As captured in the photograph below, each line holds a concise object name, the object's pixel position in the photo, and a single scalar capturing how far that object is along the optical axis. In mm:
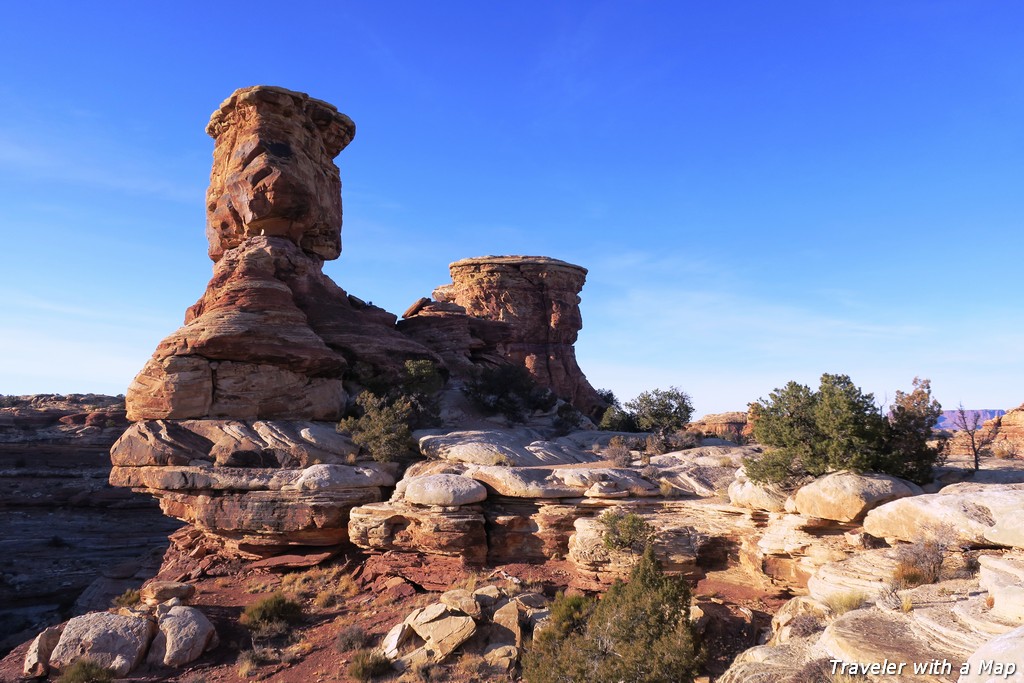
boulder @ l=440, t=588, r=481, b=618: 13469
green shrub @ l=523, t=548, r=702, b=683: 9898
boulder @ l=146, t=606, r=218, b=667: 14055
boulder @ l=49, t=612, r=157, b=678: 13758
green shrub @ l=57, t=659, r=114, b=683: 12999
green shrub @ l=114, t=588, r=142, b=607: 17373
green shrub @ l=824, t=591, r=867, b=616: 9930
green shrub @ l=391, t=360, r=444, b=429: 25328
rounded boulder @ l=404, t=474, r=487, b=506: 16625
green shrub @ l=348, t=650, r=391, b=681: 12148
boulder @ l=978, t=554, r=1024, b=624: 7137
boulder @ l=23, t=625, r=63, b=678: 14008
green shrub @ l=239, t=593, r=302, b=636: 14953
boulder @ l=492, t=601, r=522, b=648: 12844
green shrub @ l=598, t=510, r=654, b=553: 14688
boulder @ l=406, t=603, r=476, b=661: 12578
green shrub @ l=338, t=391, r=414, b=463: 20466
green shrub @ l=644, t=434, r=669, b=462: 21945
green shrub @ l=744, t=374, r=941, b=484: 13500
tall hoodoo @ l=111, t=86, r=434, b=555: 18453
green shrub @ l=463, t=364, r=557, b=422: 29156
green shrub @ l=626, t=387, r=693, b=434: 27031
